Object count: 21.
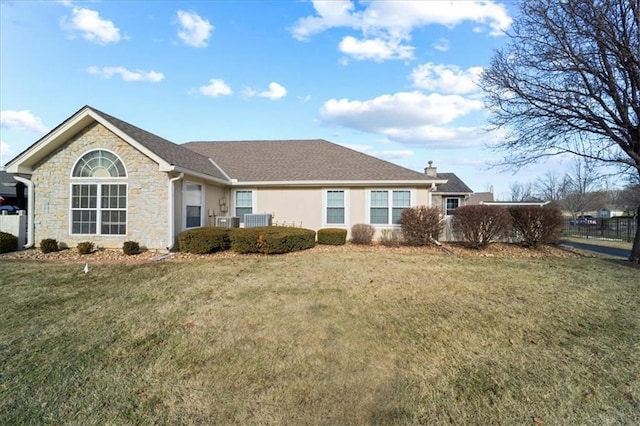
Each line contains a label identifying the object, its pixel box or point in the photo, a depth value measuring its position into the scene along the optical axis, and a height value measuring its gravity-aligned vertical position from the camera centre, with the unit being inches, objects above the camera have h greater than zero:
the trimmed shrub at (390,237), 522.4 -39.8
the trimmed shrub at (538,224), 480.7 -13.9
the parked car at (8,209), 854.7 +4.9
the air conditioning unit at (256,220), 537.0 -12.3
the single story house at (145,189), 431.2 +36.7
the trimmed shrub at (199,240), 419.5 -36.7
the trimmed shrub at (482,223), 459.8 -12.5
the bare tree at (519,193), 2509.4 +180.0
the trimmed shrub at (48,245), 423.5 -45.3
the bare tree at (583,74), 372.2 +183.6
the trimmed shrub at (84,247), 414.0 -47.2
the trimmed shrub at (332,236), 500.4 -36.1
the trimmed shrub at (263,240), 420.2 -37.0
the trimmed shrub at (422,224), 489.1 -15.7
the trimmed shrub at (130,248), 410.3 -46.7
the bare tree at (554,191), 1916.8 +150.5
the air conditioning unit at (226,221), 528.3 -14.5
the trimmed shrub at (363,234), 527.5 -33.8
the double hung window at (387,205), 560.7 +15.5
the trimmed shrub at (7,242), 428.5 -42.8
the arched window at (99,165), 439.8 +64.3
